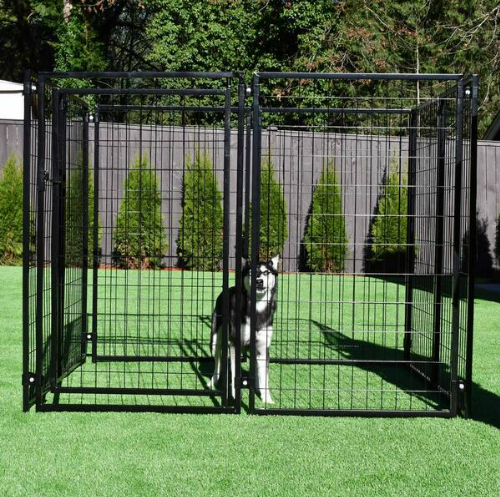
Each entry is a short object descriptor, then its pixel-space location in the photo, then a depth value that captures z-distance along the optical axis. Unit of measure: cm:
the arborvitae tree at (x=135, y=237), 1249
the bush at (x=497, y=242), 1352
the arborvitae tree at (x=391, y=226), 1305
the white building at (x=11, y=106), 1462
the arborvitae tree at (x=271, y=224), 1264
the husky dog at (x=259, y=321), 487
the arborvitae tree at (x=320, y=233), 1248
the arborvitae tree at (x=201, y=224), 1275
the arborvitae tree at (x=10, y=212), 1306
